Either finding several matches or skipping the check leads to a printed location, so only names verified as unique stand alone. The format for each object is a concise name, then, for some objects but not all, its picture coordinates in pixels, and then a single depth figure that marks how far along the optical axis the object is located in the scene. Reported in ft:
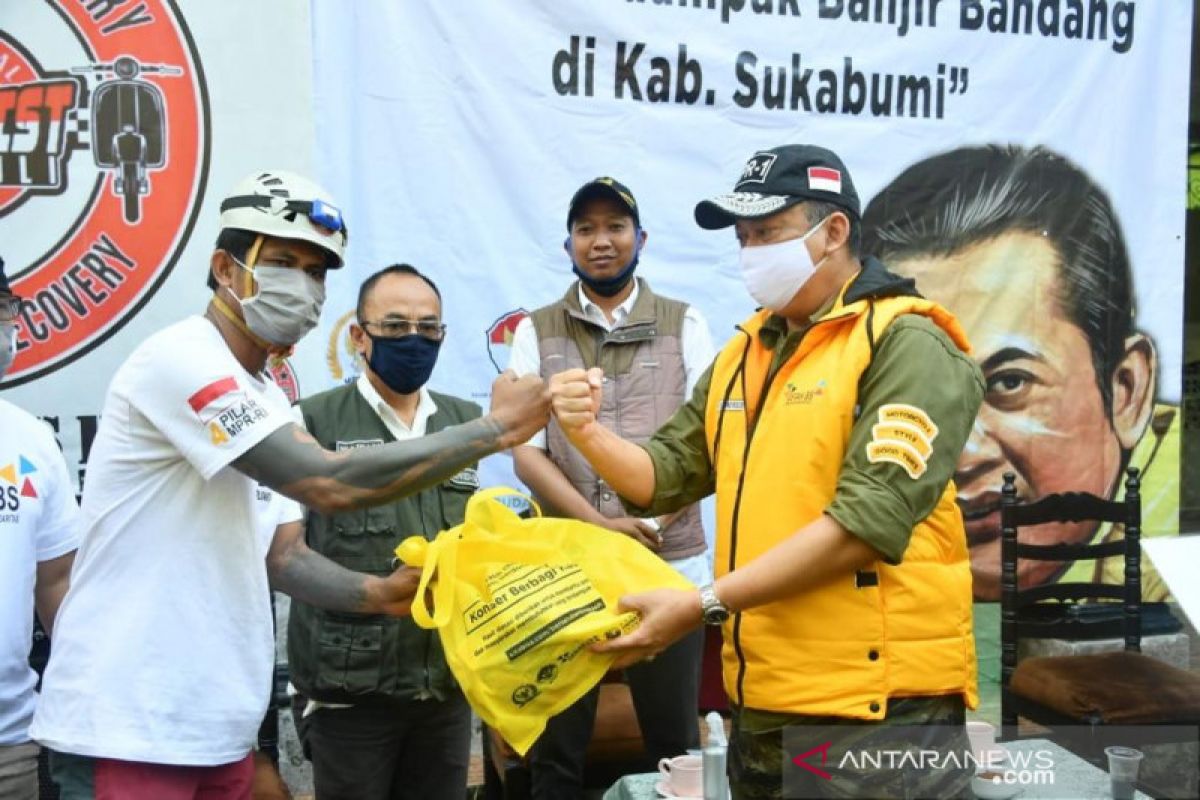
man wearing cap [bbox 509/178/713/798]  11.39
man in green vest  9.20
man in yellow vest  6.31
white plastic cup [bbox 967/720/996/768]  7.83
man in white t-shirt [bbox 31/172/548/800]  6.66
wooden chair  12.59
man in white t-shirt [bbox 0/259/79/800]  9.02
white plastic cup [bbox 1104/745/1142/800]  7.06
